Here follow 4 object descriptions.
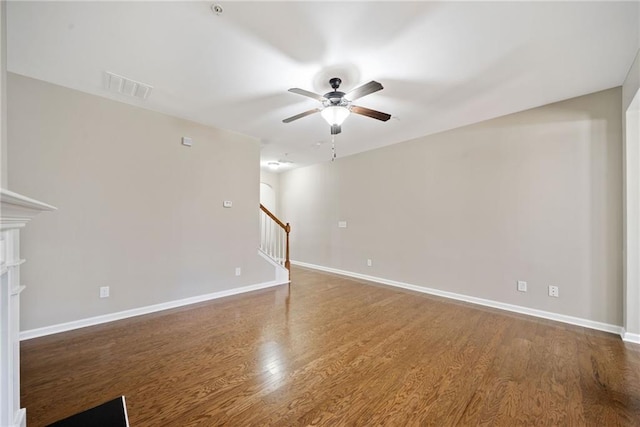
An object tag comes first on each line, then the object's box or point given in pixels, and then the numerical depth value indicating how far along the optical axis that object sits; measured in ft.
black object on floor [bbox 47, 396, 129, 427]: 4.89
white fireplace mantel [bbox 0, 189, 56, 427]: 3.18
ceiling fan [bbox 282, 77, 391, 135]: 7.93
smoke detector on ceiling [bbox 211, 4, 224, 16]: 5.73
